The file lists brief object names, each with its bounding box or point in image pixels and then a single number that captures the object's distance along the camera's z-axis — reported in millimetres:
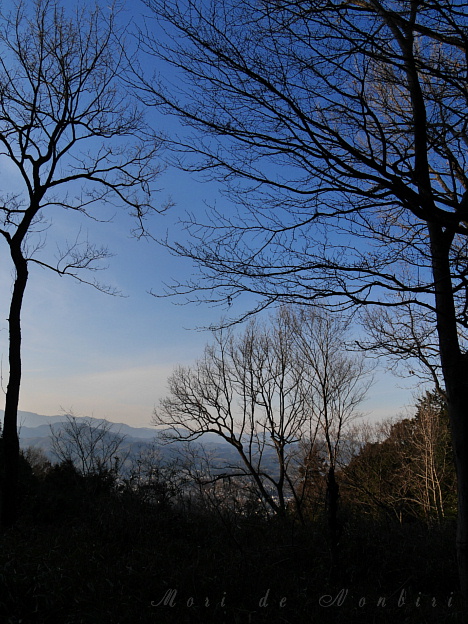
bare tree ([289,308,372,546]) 17703
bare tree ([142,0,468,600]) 3209
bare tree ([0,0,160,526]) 6957
